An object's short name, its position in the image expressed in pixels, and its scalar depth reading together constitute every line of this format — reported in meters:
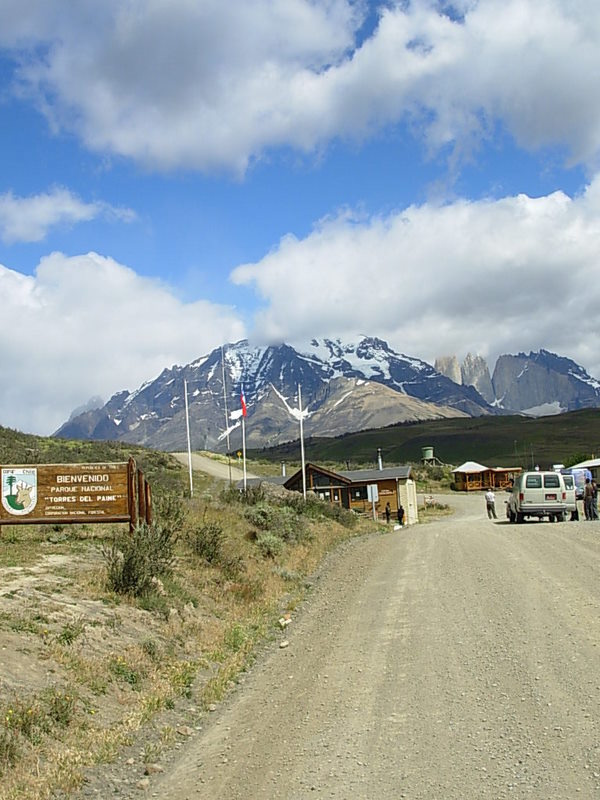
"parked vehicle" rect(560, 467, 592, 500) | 51.55
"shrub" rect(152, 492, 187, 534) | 17.56
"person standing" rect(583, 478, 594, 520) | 31.28
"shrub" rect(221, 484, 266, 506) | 30.47
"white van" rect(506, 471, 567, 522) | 30.11
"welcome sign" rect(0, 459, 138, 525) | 15.68
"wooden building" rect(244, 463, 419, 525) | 58.16
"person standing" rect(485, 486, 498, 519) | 42.62
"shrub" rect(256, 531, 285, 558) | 20.88
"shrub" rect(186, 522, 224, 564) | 16.52
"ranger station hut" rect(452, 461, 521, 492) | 93.38
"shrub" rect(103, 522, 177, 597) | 11.80
